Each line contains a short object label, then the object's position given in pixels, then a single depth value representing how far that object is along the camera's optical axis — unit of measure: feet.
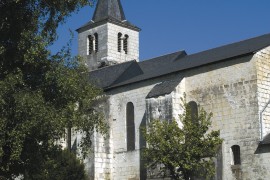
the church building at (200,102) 85.05
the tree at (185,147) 77.63
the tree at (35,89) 53.98
